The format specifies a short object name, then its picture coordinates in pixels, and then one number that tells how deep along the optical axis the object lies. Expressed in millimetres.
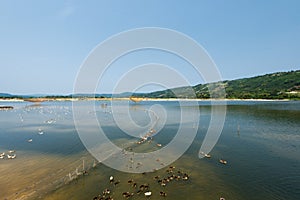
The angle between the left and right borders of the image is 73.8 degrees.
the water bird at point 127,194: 12326
